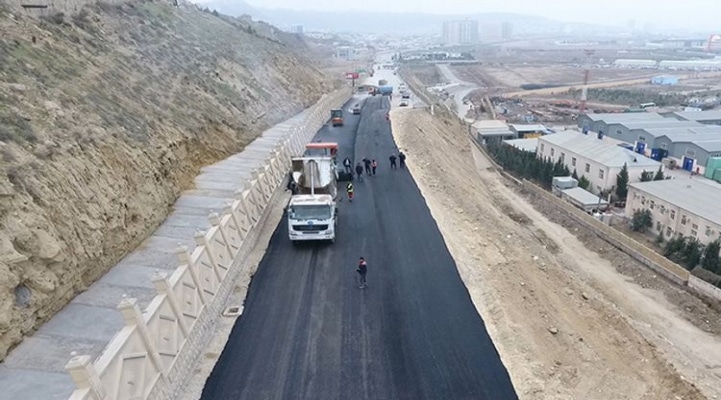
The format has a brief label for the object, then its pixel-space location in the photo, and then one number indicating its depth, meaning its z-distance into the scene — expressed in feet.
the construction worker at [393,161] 100.01
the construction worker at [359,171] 91.36
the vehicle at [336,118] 150.02
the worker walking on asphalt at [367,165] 96.08
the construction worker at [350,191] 80.18
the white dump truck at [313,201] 62.28
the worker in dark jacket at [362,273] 52.44
